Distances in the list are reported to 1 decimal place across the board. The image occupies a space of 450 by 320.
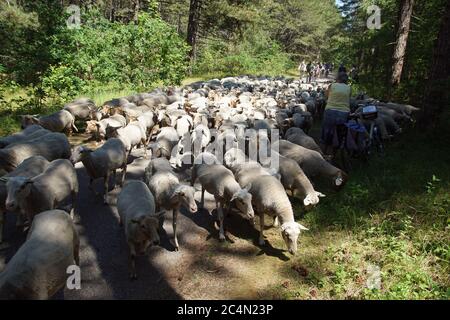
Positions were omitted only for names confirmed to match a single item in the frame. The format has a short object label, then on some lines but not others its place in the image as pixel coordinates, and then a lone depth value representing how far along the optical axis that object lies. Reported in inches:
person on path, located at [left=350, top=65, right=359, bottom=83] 834.8
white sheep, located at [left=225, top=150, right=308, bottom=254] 242.2
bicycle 360.2
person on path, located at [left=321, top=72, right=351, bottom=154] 344.8
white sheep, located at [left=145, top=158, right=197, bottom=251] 246.4
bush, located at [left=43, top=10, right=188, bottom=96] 590.6
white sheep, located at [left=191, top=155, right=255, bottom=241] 252.5
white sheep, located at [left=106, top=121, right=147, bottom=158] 389.1
